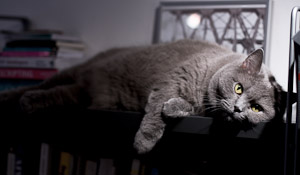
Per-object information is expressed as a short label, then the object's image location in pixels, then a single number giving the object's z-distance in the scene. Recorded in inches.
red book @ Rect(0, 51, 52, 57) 57.5
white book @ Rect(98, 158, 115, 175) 45.3
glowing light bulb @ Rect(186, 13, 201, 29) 54.3
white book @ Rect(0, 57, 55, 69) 57.2
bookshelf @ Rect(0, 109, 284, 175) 33.1
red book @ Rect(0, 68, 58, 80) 57.7
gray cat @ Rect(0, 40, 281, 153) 35.6
